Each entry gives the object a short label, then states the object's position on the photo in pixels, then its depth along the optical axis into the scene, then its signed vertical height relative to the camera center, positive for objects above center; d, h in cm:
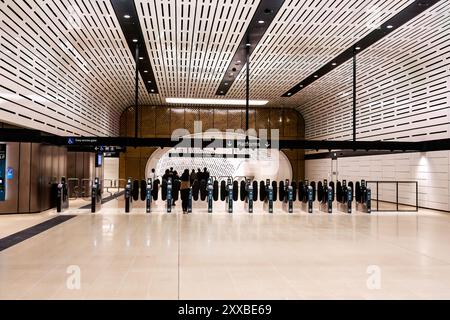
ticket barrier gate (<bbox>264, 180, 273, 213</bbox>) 1180 -76
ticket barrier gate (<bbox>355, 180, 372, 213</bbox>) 1184 -84
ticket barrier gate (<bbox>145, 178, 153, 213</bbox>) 1138 -78
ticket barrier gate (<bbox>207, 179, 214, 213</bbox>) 1162 -73
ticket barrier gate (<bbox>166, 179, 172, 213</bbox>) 1148 -79
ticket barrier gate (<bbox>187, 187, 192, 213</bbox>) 1130 -94
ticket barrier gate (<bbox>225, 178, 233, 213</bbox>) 1165 -83
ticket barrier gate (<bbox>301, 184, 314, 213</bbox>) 1197 -80
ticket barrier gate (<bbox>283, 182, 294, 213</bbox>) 1203 -86
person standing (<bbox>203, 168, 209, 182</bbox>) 1592 -19
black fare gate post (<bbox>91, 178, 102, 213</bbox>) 1117 -73
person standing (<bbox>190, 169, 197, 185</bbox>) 1528 -26
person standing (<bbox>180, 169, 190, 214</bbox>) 1122 -65
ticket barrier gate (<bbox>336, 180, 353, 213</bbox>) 1193 -81
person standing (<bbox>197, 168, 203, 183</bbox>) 1590 -19
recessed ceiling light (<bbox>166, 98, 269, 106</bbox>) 1933 +351
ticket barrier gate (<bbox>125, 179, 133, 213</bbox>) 1137 -82
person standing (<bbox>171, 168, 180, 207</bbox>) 1259 -57
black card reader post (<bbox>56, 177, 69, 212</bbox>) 1130 -80
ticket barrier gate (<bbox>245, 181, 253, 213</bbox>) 1180 -79
